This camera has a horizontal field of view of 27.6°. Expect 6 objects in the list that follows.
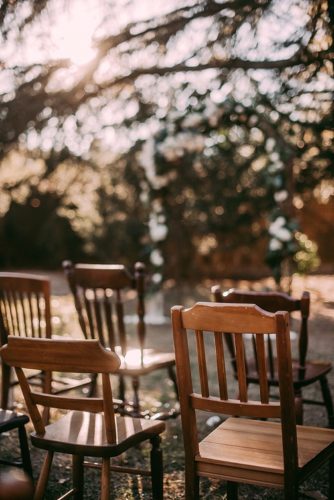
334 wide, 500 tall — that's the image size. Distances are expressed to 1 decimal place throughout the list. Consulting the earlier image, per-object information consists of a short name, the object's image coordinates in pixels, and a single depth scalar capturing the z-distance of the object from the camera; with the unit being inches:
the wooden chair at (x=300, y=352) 124.4
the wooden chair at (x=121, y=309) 144.3
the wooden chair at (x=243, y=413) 86.0
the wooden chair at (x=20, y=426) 110.6
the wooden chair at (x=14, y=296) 144.0
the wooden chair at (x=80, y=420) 88.3
